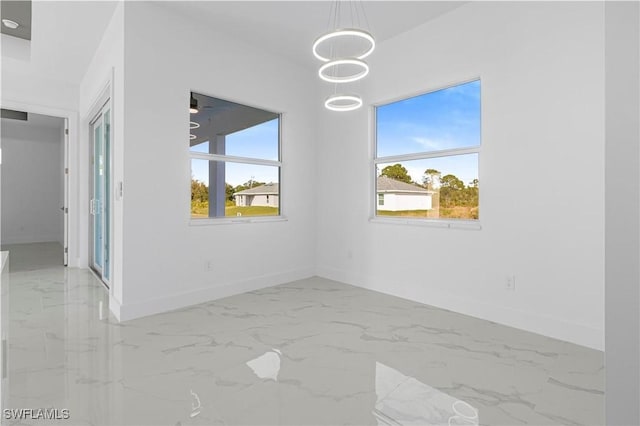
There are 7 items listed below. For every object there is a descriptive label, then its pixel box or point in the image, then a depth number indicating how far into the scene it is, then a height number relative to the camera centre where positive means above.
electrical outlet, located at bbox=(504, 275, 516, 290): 3.33 -0.69
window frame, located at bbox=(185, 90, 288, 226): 4.03 +0.63
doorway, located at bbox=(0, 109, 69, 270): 8.51 +0.66
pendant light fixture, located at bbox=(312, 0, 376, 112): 2.76 +2.10
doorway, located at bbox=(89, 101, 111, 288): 4.92 +0.24
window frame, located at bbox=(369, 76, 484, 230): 3.68 +0.62
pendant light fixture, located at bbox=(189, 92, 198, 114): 4.07 +1.22
